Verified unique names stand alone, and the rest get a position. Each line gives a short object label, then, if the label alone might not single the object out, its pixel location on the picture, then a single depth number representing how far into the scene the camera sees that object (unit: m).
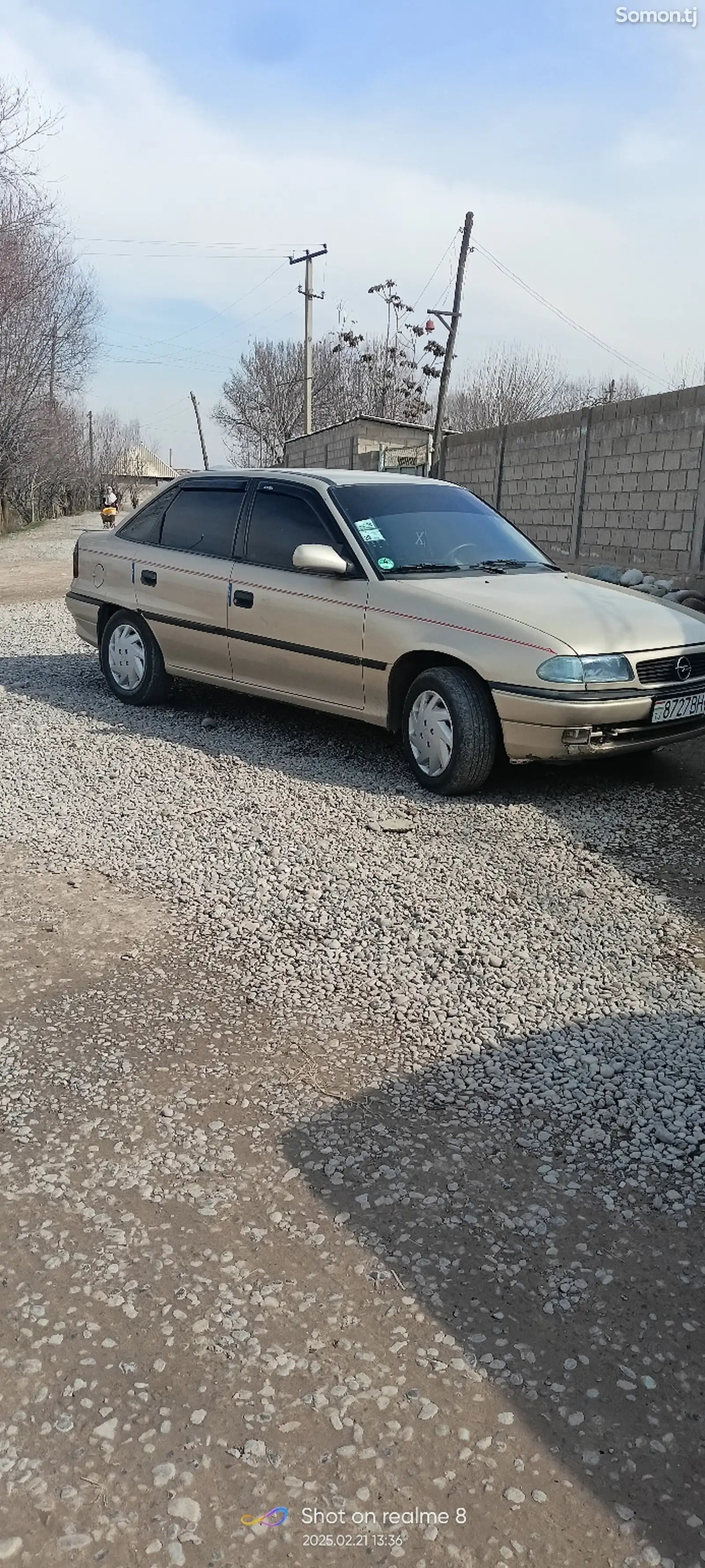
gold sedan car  5.70
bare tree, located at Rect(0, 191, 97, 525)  29.05
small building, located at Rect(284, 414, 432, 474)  27.73
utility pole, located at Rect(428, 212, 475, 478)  29.64
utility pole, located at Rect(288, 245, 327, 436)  43.66
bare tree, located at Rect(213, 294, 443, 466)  66.06
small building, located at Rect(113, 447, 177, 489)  84.75
